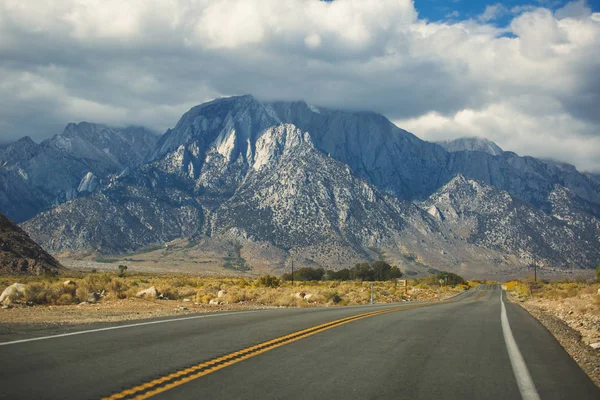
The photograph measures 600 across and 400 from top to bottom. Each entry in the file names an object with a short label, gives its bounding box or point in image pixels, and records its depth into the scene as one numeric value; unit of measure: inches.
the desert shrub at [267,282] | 2809.1
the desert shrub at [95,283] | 1282.0
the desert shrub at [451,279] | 5094.0
